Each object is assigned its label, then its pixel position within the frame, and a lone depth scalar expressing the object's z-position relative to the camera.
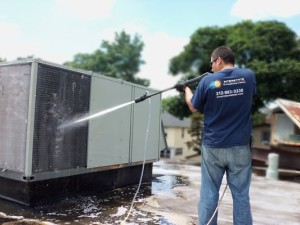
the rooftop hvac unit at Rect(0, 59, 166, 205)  4.49
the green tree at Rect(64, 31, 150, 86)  40.00
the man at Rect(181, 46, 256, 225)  3.10
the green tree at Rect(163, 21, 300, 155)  20.61
